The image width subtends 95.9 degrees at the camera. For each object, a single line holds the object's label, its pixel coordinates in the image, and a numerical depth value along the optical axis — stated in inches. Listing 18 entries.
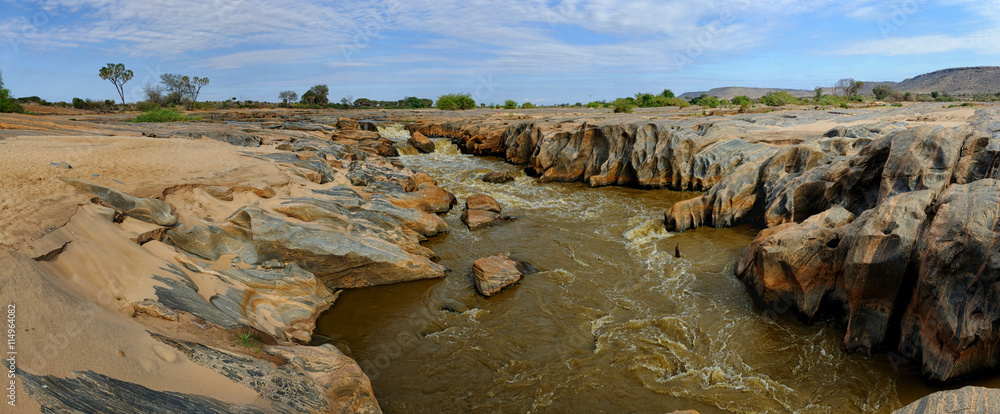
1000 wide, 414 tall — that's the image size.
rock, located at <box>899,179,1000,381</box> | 216.8
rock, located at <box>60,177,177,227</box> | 302.5
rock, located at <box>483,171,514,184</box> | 839.1
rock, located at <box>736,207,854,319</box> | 299.4
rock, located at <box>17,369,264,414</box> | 139.0
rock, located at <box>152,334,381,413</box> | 193.0
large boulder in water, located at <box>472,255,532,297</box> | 377.4
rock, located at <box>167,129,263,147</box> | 741.9
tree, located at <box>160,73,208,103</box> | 2502.7
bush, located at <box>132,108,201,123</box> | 1141.7
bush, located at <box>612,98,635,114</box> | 1526.8
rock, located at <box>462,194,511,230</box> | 564.4
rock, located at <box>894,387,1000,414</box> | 127.3
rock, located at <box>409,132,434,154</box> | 1174.2
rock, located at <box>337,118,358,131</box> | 1305.4
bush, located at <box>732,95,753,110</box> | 1649.1
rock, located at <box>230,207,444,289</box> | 356.5
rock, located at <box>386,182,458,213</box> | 576.1
